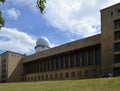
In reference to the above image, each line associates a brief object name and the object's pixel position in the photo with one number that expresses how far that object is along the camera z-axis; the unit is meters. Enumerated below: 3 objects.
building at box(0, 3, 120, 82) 24.62
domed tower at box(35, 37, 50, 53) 40.98
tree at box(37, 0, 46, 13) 3.91
